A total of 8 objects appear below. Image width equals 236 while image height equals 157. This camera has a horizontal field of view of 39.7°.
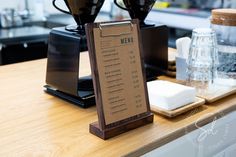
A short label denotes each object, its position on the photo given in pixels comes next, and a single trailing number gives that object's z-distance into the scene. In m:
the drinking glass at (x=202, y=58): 1.12
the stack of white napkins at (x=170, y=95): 0.92
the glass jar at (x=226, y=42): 1.18
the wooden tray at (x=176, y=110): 0.91
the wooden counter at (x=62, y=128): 0.74
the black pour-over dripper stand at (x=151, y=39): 1.16
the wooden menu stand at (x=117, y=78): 0.78
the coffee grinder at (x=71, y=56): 0.99
